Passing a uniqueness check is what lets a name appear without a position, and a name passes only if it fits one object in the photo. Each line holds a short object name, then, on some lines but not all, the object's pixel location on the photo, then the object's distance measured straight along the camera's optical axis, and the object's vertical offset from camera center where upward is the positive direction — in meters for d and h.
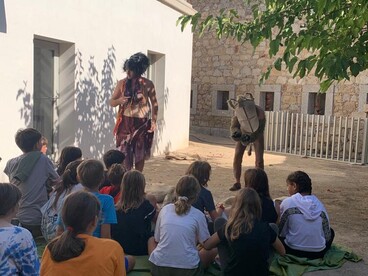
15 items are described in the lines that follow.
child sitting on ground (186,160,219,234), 4.20 -0.80
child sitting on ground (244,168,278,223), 4.07 -0.73
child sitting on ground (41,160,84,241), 3.82 -0.83
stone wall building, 13.59 +0.47
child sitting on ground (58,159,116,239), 3.45 -0.67
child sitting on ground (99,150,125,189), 4.72 -0.60
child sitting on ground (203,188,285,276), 3.32 -0.93
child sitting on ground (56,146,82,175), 4.53 -0.57
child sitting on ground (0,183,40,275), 2.39 -0.75
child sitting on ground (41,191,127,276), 2.38 -0.76
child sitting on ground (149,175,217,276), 3.45 -1.00
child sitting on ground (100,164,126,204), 4.24 -0.73
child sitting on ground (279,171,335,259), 4.18 -1.03
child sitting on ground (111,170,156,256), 3.72 -0.93
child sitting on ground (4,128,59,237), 4.29 -0.73
